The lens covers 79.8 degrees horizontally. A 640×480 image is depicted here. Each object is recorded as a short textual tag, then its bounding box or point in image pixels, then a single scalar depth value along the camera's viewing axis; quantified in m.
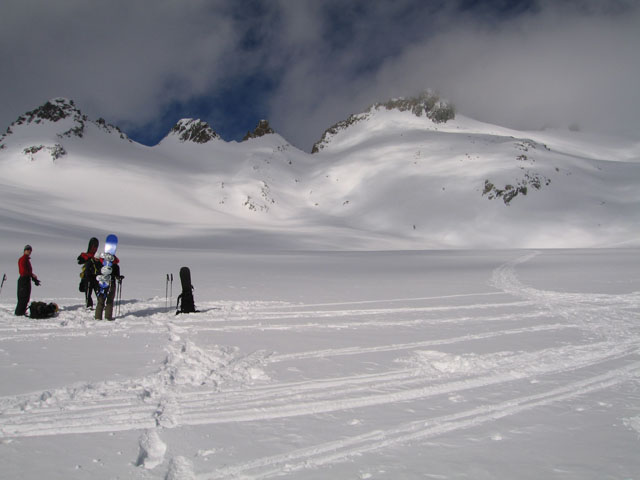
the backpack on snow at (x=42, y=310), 9.20
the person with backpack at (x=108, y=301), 9.35
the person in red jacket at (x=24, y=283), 9.37
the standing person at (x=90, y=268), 10.09
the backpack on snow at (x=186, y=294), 10.30
